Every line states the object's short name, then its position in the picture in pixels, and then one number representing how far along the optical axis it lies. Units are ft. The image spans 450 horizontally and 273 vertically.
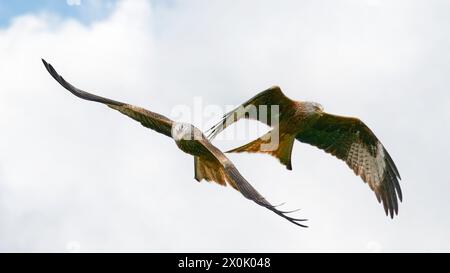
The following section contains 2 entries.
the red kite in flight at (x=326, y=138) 36.88
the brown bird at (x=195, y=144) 29.25
